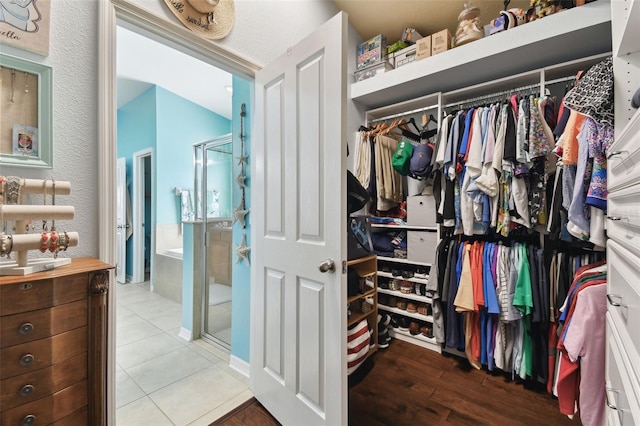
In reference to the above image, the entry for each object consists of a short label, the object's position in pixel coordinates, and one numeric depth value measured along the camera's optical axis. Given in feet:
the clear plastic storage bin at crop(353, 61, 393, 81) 7.77
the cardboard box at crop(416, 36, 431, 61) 6.79
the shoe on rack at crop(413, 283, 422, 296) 7.44
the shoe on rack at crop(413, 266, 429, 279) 7.35
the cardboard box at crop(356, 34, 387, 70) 8.04
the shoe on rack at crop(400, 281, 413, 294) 7.62
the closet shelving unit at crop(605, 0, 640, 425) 2.22
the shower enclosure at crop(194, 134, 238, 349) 7.89
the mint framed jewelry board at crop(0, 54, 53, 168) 2.86
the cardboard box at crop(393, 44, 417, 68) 7.39
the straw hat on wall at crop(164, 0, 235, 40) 4.27
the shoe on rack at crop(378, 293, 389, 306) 8.12
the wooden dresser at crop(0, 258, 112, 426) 2.21
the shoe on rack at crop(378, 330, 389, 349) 7.24
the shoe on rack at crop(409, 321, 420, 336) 7.38
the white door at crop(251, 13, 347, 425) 3.77
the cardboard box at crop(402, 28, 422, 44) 7.68
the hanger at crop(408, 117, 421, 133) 8.28
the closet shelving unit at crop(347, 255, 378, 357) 6.35
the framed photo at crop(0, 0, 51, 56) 2.85
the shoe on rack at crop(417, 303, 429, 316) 7.27
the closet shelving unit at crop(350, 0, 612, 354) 4.91
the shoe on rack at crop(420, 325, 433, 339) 7.23
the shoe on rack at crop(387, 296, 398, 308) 7.94
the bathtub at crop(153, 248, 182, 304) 10.98
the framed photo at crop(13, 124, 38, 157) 2.94
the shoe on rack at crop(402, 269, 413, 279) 7.55
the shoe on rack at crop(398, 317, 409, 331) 7.72
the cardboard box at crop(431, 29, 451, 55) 6.53
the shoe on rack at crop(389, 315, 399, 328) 7.89
